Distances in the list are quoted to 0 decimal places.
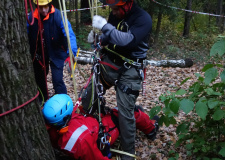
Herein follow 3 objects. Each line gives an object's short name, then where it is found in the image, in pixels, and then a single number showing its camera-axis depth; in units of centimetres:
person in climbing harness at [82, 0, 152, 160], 280
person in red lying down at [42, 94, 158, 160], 241
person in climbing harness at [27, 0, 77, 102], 381
